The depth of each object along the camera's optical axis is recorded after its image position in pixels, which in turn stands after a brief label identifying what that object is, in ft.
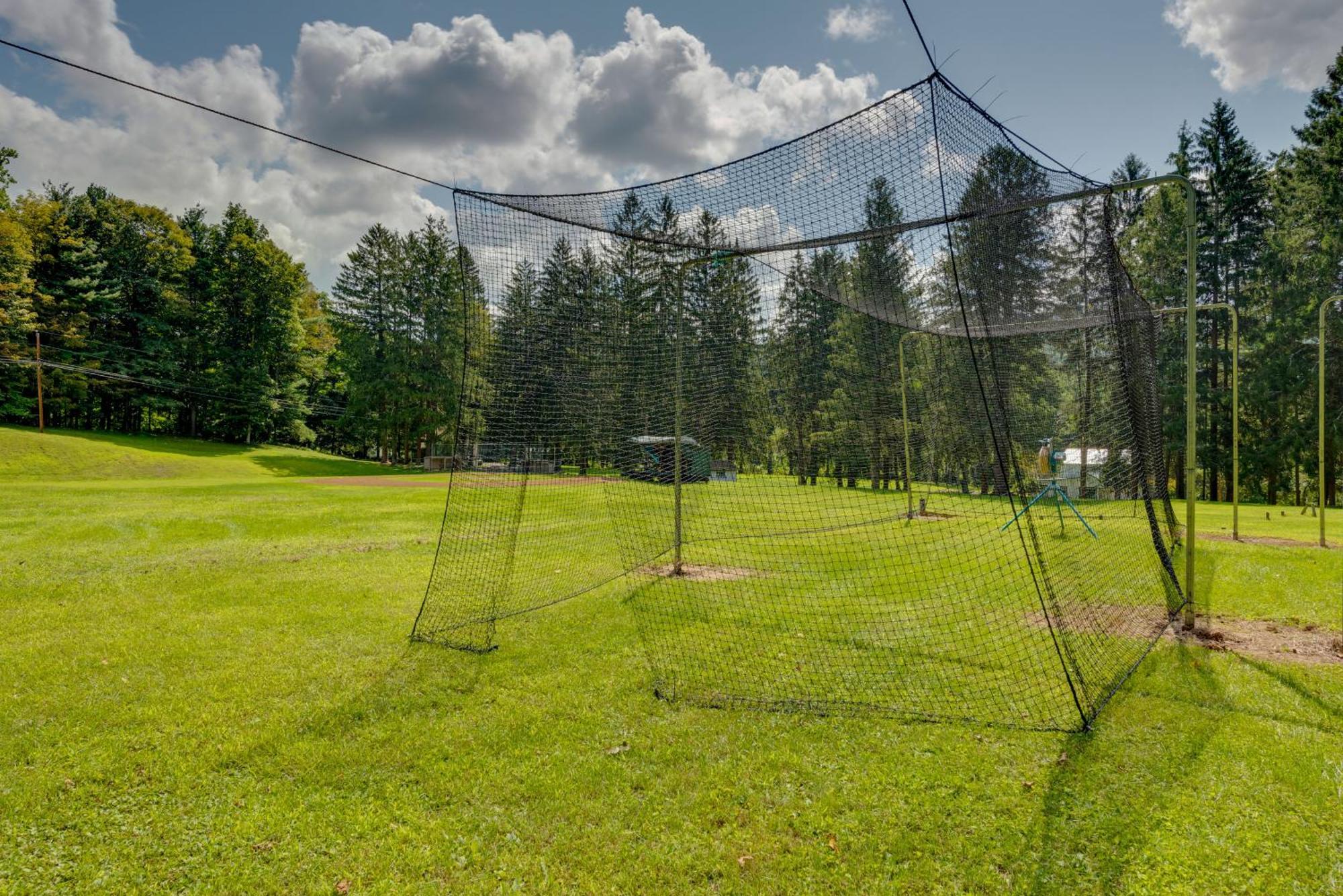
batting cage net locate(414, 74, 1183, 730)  11.80
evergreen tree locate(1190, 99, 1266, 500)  72.02
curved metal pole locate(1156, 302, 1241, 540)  23.11
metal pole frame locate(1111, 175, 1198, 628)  14.16
